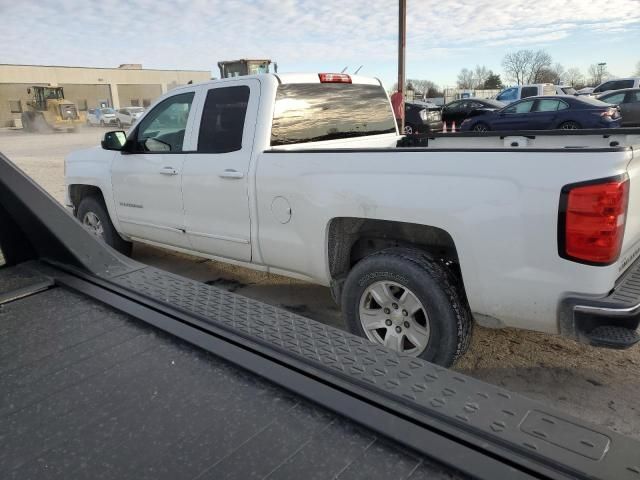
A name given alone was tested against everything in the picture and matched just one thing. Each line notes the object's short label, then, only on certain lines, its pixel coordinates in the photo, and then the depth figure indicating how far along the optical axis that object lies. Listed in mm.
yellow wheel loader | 40844
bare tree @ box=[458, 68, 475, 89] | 78875
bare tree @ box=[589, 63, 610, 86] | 72775
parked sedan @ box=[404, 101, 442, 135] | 18891
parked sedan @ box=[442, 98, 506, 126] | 20203
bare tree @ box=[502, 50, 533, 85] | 75375
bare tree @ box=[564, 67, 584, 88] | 76375
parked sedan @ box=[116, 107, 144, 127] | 42562
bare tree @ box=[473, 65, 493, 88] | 78262
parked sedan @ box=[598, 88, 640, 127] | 17344
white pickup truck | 2508
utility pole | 12016
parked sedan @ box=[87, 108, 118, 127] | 45562
